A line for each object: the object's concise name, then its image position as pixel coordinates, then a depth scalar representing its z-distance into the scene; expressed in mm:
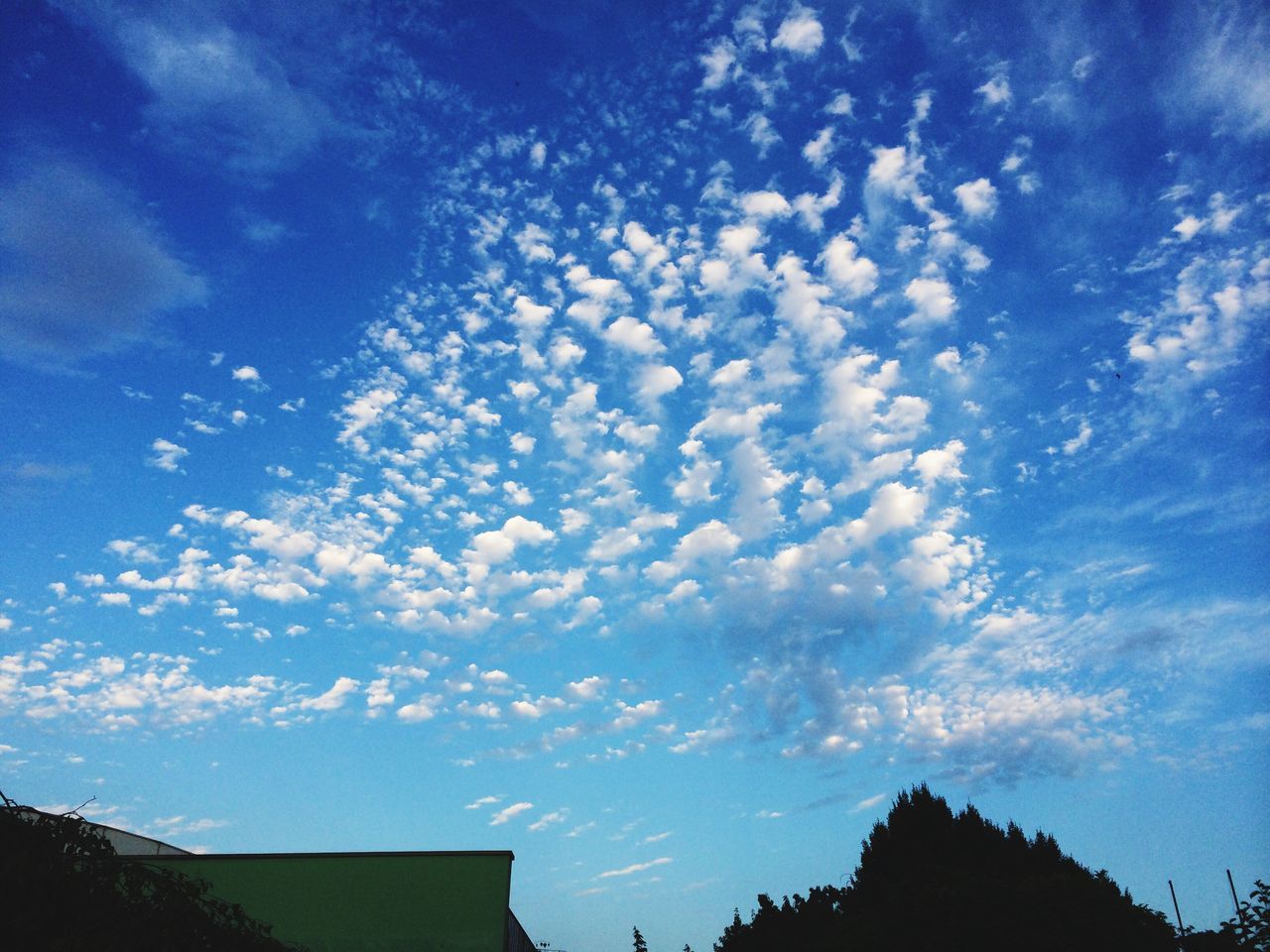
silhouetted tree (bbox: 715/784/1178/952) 24562
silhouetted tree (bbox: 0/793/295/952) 3783
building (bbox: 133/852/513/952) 17672
